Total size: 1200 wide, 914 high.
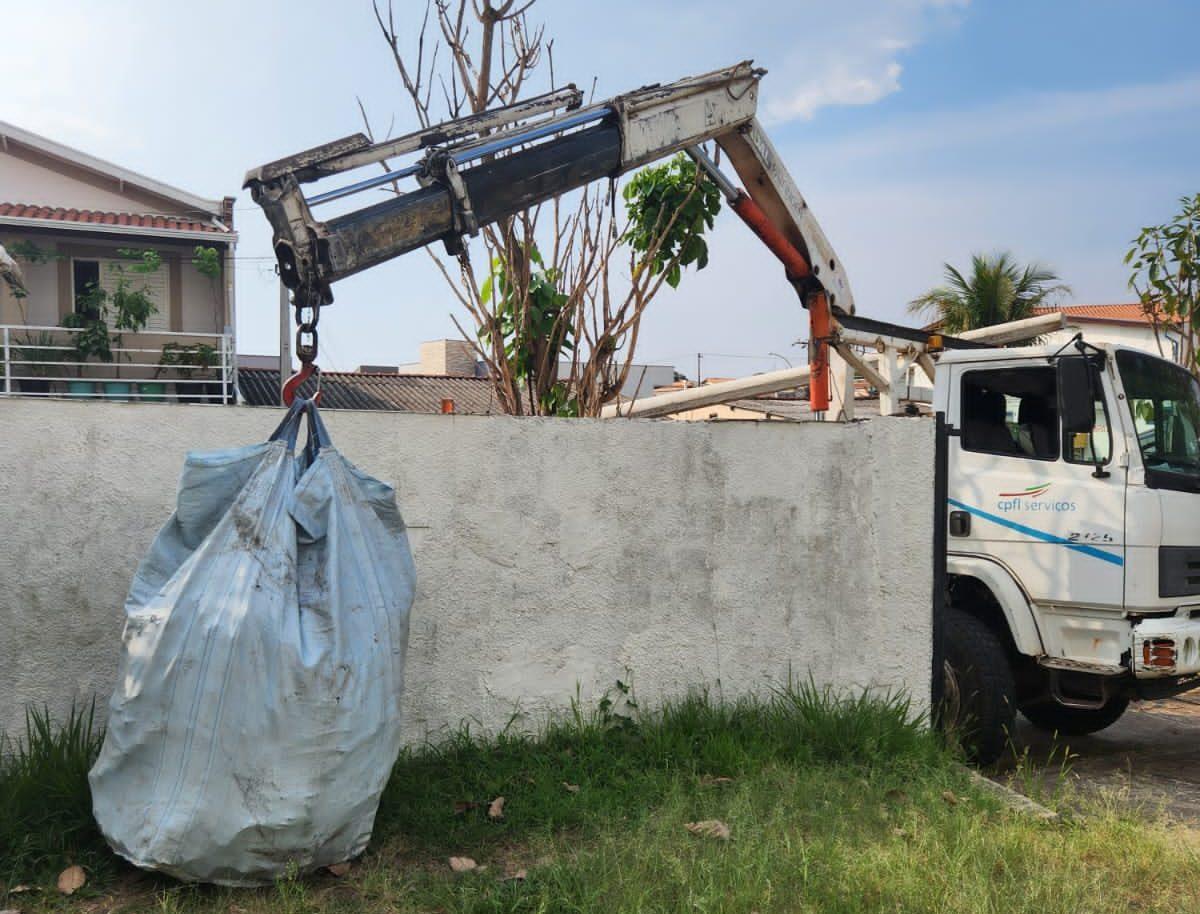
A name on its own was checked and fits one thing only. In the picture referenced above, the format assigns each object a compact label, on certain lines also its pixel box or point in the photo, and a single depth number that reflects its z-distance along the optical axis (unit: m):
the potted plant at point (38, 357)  16.09
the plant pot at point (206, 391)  17.39
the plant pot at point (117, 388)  16.74
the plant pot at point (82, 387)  16.48
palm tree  20.66
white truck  4.95
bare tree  6.98
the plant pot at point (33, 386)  16.18
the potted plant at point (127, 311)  16.91
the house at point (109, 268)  16.72
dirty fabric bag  3.18
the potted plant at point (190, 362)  17.16
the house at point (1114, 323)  23.68
